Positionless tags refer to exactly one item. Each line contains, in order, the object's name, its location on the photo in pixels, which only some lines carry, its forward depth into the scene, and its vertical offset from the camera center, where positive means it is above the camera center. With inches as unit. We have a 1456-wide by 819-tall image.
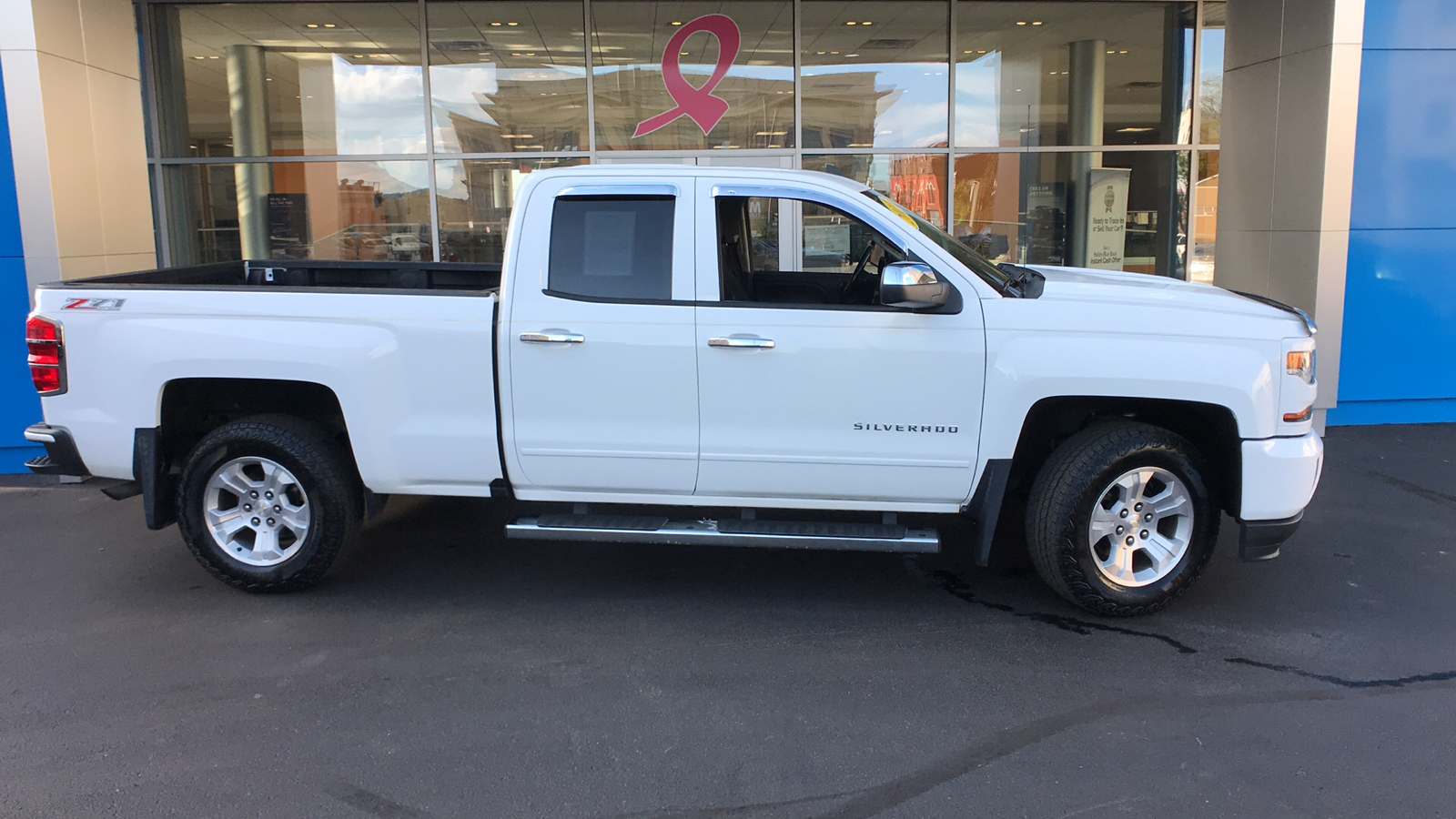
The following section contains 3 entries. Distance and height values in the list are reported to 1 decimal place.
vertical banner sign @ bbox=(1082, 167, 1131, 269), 462.0 +9.8
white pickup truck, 185.2 -27.9
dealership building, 438.0 +56.2
